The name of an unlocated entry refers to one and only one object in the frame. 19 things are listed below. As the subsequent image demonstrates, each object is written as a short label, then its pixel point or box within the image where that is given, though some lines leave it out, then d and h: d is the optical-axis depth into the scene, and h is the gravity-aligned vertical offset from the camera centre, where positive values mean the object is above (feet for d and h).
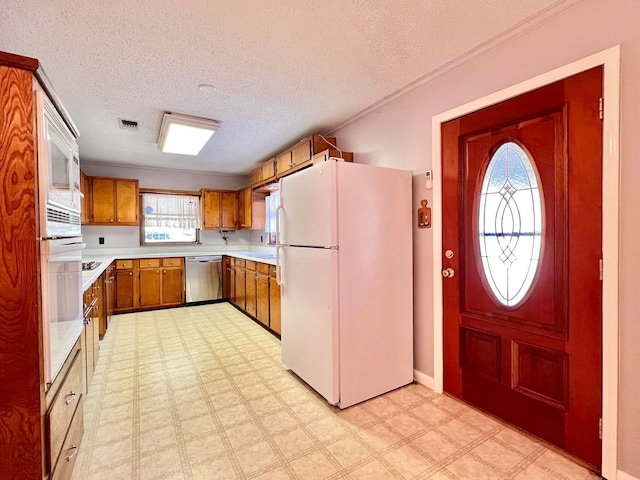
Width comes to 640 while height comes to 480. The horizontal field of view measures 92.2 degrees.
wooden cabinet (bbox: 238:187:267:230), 17.83 +1.57
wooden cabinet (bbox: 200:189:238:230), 19.01 +1.73
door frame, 4.85 -0.16
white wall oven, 3.70 +0.01
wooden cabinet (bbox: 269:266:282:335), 11.75 -2.61
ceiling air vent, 10.67 +4.02
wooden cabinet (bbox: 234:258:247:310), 15.46 -2.49
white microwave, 3.67 +0.92
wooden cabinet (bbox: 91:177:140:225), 15.93 +1.93
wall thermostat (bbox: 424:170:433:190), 7.89 +1.39
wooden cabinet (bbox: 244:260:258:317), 14.06 -2.54
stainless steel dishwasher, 17.38 -2.41
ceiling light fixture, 10.21 +3.75
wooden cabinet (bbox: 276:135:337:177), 11.30 +3.26
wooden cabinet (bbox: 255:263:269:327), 12.69 -2.46
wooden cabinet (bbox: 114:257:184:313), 15.78 -2.48
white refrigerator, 7.11 -1.07
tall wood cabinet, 3.44 -0.50
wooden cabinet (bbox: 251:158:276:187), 14.44 +3.16
